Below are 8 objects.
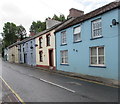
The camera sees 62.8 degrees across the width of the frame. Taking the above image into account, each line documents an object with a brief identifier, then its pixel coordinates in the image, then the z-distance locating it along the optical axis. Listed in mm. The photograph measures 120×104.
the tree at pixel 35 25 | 51093
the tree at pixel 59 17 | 36809
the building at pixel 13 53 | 32133
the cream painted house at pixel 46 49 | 14999
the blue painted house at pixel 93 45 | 7820
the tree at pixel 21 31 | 58374
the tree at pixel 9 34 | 51670
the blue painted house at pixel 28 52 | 20614
